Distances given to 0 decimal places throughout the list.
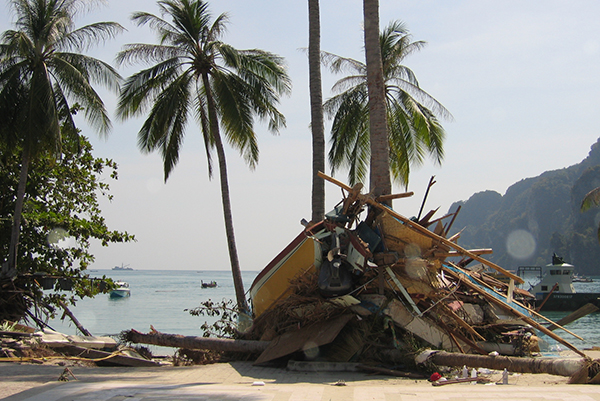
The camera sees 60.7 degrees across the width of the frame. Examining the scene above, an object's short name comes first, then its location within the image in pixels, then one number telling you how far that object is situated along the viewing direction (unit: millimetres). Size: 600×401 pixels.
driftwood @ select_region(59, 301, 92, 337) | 13899
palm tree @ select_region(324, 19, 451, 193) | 20203
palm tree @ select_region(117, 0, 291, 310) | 17031
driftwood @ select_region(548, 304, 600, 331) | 9843
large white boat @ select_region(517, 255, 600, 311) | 39250
